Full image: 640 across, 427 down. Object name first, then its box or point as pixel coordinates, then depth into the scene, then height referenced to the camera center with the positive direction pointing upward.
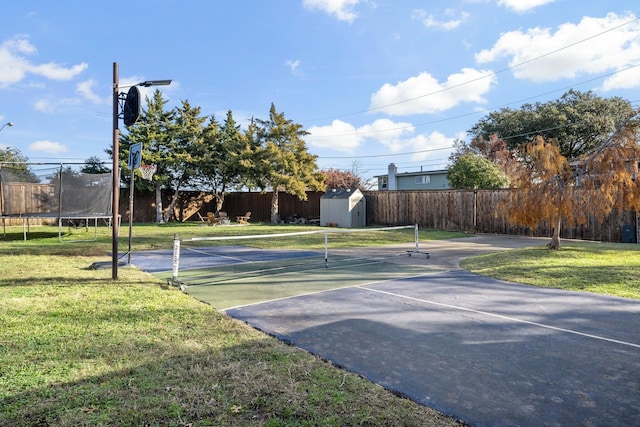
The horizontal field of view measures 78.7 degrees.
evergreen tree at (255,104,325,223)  24.16 +3.34
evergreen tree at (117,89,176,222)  23.97 +4.41
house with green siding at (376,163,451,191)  36.89 +3.30
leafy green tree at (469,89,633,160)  31.34 +7.62
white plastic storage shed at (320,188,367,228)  23.05 +0.22
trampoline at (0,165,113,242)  13.42 +0.60
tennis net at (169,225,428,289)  7.62 -1.17
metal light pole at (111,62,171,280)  6.38 +1.36
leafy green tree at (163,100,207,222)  25.11 +4.24
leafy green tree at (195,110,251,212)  24.83 +3.49
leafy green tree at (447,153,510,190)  21.44 +2.12
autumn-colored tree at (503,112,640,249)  9.65 +0.77
